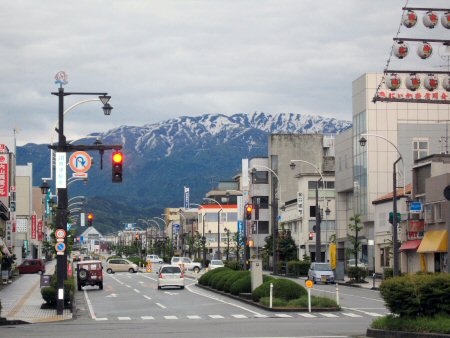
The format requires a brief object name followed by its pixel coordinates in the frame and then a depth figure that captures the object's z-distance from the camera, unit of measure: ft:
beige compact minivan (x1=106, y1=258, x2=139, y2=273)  358.60
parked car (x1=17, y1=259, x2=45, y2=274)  336.08
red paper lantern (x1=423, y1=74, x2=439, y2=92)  176.86
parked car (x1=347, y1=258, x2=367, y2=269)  303.48
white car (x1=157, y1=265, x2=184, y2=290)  216.13
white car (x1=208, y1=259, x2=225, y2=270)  345.04
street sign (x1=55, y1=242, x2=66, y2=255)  128.26
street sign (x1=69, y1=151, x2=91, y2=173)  153.69
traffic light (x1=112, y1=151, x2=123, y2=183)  113.50
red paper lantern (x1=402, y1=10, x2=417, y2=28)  169.07
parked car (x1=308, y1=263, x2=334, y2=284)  240.12
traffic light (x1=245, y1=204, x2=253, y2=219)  227.38
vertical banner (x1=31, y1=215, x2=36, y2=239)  471.21
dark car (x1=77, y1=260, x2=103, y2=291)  217.97
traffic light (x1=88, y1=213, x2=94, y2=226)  256.23
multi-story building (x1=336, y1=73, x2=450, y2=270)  315.37
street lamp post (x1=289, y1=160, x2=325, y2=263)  248.93
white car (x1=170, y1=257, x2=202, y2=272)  365.24
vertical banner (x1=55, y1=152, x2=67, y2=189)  131.34
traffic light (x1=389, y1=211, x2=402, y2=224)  193.36
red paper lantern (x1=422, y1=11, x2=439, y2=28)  167.12
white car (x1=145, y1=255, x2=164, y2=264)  521.74
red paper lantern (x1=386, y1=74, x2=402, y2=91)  181.57
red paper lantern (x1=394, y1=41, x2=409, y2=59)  173.37
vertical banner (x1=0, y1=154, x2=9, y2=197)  281.33
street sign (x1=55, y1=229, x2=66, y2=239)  127.24
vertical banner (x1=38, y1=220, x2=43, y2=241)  508.12
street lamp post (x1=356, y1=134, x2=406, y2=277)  188.24
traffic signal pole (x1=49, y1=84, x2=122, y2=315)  130.21
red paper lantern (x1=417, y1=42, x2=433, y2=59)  171.01
